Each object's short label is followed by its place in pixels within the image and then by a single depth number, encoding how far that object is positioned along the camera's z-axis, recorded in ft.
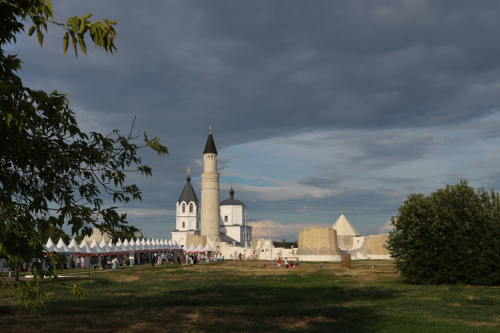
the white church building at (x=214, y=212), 290.15
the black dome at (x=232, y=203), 393.58
